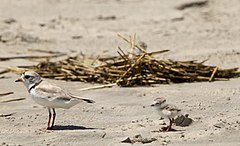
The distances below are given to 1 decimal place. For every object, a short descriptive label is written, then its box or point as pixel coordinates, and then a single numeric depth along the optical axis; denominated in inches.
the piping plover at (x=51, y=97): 531.8
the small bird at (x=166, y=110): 528.4
